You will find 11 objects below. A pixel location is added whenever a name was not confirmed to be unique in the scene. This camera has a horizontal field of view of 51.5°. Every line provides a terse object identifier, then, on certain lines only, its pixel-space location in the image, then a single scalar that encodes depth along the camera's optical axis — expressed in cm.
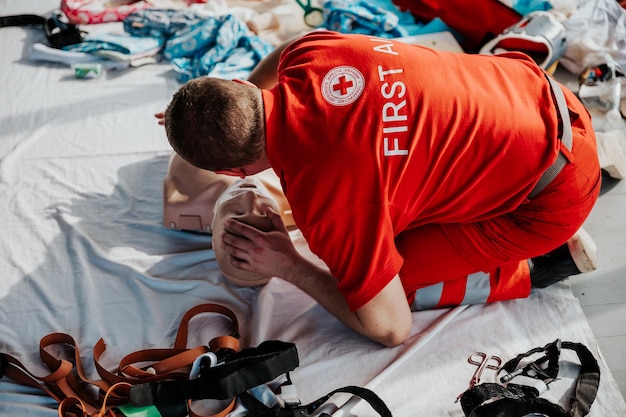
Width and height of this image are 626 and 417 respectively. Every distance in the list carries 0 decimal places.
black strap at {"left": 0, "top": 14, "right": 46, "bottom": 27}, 280
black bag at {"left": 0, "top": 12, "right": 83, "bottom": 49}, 262
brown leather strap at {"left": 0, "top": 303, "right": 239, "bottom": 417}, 143
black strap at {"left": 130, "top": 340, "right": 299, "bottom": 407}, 140
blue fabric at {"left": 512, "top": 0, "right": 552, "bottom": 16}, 262
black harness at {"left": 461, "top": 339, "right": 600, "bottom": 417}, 136
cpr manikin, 167
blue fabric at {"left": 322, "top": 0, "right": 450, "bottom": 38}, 257
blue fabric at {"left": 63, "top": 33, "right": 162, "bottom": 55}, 254
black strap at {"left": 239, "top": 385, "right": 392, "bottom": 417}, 138
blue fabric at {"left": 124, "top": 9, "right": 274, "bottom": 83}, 244
